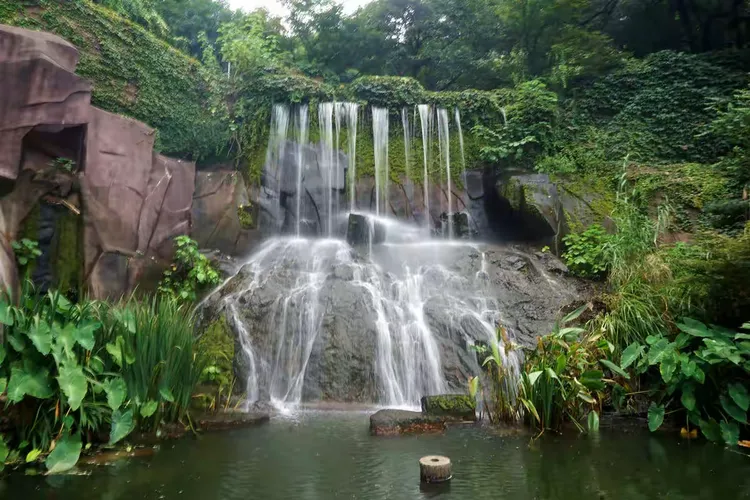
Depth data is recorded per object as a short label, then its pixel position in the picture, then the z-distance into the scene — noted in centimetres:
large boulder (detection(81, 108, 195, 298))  823
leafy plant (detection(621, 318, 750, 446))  513
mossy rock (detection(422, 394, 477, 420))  602
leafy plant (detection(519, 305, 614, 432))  533
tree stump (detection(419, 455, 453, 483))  399
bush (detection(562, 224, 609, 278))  906
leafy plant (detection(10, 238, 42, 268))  738
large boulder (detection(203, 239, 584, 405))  718
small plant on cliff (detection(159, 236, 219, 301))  890
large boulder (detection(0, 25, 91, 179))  704
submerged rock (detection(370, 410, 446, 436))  550
